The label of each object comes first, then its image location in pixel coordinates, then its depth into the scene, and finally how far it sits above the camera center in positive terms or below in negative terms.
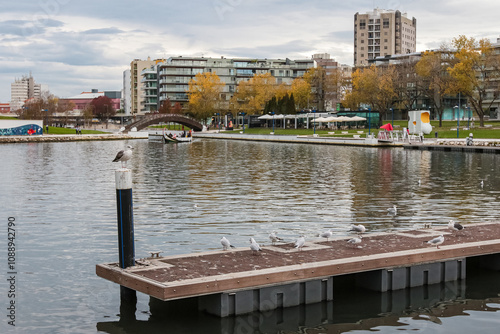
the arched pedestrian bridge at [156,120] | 142.86 +2.35
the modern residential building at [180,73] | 199.12 +17.78
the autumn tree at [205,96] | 160.49 +8.72
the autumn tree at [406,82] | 130.00 +9.83
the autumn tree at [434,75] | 113.75 +10.53
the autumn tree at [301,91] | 152.62 +9.24
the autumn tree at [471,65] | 102.62 +10.38
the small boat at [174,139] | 114.69 -1.56
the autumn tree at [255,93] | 156.25 +9.05
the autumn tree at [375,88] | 123.25 +8.31
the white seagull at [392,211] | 28.41 -3.61
